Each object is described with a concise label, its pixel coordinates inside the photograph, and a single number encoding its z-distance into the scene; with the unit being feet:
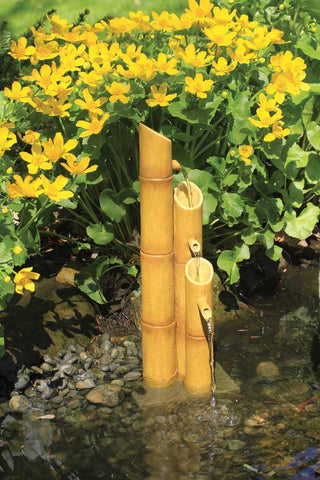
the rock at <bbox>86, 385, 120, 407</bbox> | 9.57
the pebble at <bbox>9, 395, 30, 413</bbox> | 9.48
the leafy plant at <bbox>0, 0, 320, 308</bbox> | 9.40
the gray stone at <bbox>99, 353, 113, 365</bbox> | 10.43
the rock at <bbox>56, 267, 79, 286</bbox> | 11.27
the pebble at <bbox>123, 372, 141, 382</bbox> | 10.04
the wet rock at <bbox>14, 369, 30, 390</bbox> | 9.80
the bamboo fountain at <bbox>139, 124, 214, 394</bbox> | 8.89
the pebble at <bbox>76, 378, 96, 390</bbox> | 9.93
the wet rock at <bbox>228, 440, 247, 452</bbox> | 8.58
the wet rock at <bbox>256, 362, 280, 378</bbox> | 10.06
